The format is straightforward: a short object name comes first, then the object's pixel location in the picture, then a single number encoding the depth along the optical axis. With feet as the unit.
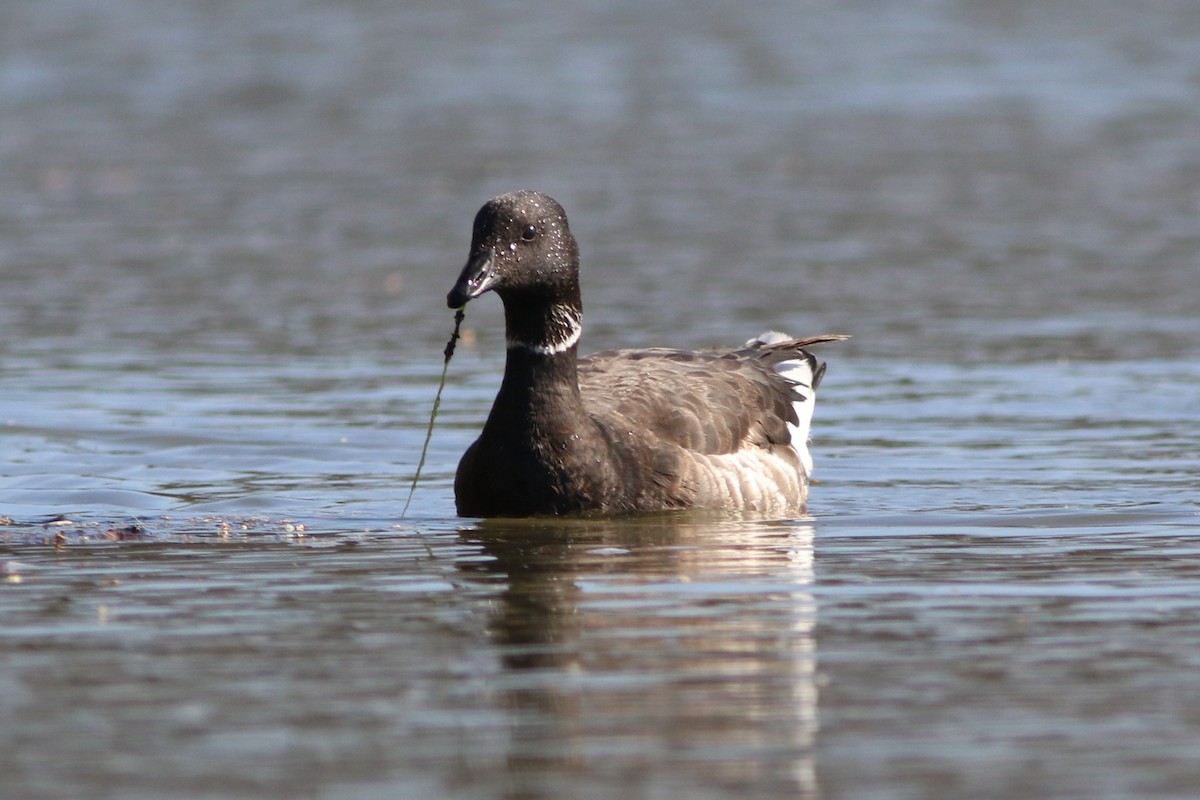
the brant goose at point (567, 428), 34.09
